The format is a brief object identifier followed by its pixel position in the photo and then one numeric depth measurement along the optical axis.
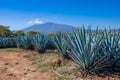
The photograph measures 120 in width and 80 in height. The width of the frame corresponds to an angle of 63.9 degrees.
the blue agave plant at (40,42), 6.53
